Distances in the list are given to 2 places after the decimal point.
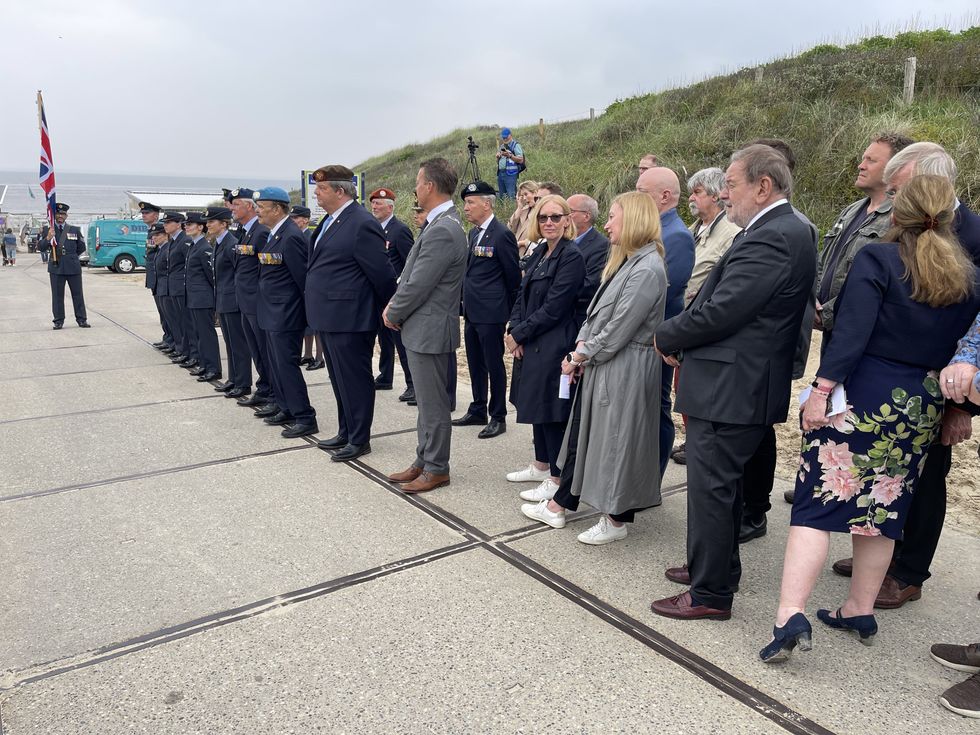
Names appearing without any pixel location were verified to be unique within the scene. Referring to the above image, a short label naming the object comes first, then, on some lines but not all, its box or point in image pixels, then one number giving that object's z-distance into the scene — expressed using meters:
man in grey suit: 4.37
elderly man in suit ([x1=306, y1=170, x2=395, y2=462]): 4.98
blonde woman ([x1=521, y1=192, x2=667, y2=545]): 3.46
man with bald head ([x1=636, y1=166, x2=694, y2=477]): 4.10
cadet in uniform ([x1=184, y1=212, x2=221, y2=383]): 7.90
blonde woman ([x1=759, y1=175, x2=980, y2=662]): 2.49
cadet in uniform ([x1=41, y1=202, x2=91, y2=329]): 11.67
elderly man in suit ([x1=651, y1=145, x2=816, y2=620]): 2.71
